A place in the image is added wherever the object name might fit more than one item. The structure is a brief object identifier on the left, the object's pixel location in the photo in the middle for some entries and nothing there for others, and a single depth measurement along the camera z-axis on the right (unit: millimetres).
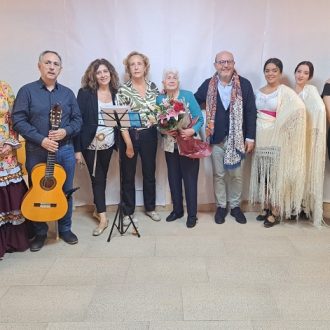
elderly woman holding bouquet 2740
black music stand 2476
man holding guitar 2477
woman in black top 2885
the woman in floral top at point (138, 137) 2924
